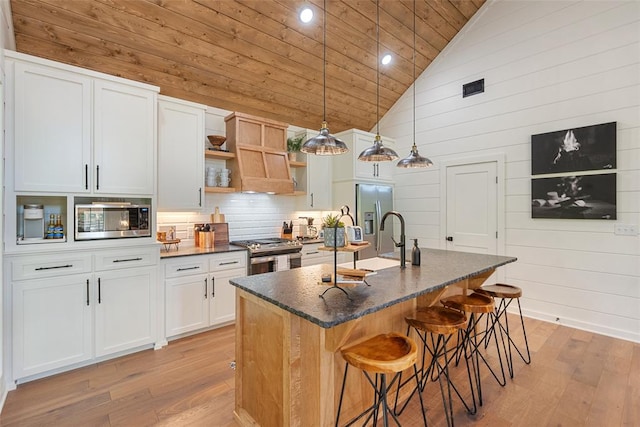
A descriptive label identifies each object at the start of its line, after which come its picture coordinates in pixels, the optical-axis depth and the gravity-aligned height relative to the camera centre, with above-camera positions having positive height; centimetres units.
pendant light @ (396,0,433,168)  295 +50
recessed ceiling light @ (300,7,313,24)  342 +227
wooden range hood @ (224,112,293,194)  400 +81
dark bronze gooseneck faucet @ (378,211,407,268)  237 -32
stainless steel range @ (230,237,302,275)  377 -53
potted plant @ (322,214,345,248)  175 -12
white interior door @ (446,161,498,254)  430 +8
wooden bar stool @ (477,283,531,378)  261 -70
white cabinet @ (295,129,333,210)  480 +52
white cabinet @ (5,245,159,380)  243 -82
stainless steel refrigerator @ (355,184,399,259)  475 +0
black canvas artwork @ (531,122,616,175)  336 +75
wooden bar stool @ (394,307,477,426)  192 -72
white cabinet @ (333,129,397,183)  474 +79
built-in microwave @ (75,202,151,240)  271 -7
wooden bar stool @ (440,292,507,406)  231 -72
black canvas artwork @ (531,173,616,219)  337 +19
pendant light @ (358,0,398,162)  254 +50
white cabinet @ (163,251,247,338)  318 -86
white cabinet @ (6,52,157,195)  242 +73
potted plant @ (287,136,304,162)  472 +104
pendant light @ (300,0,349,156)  215 +49
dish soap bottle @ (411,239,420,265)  249 -35
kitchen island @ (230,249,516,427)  154 -70
